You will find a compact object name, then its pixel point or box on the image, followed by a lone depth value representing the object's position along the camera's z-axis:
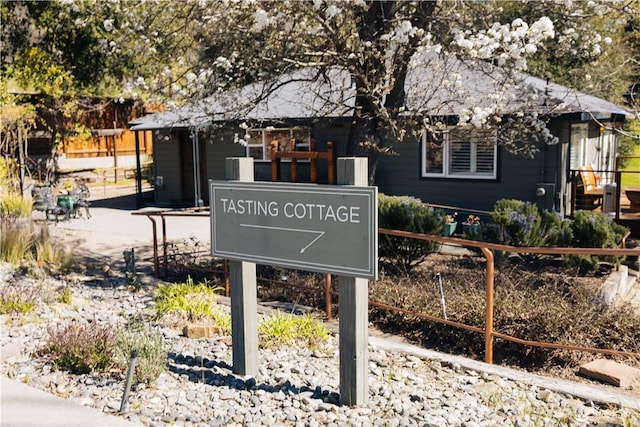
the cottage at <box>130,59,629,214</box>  9.86
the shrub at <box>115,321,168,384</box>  4.87
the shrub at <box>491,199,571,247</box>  10.05
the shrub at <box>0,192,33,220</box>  12.66
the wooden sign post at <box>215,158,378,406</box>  4.54
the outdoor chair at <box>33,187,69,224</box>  15.94
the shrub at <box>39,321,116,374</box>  5.12
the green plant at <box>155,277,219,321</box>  6.94
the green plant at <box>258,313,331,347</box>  6.10
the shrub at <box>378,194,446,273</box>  9.52
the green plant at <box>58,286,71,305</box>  7.59
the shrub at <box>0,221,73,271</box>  9.90
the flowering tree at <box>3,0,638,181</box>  8.10
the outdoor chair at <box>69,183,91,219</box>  16.94
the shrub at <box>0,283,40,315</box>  6.95
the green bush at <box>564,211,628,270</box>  9.73
